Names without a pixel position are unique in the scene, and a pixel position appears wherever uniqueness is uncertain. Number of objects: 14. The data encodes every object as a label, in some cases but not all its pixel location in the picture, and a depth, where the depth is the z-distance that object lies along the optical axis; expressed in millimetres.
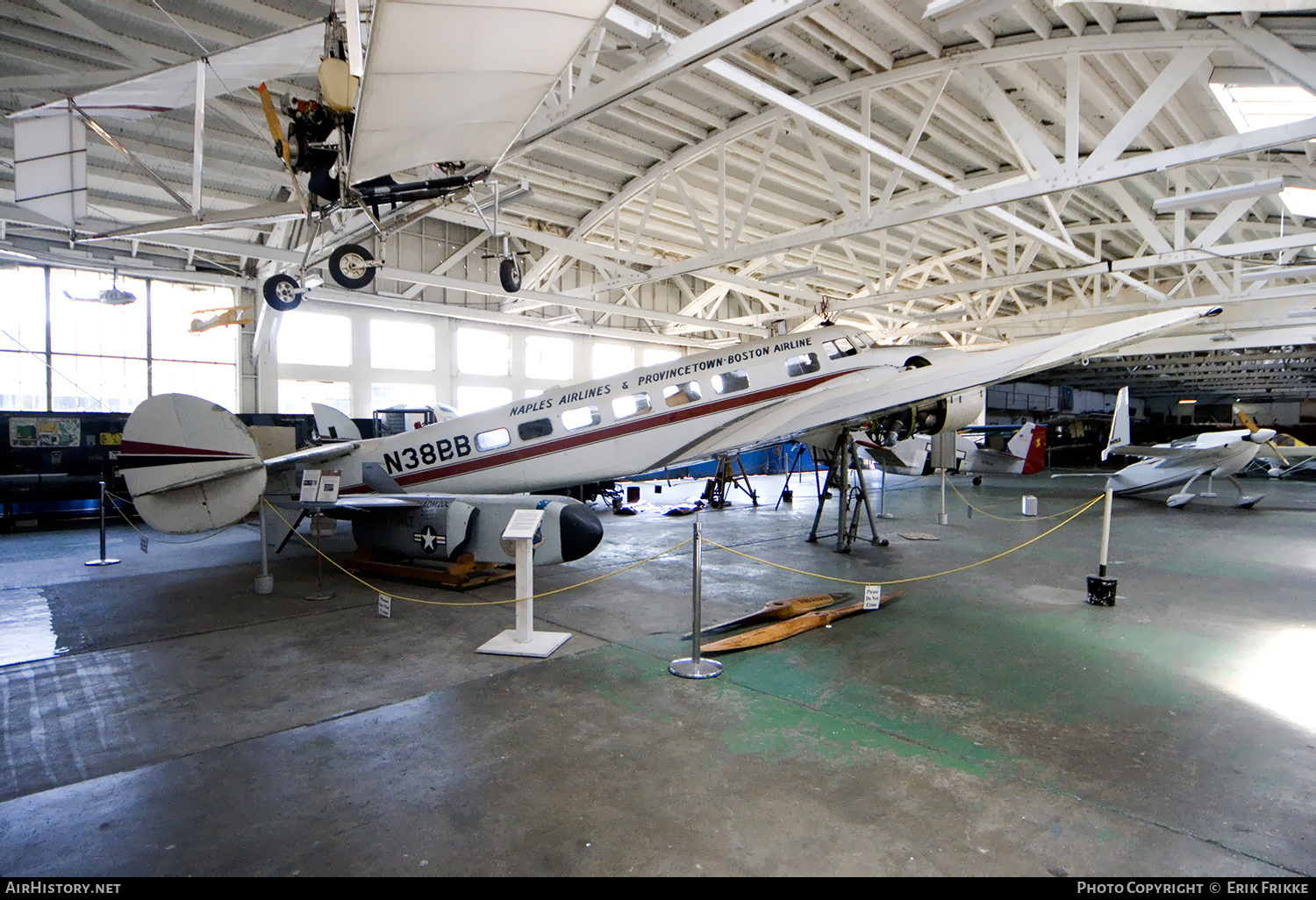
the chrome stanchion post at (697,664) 5602
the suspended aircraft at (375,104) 4609
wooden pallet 8797
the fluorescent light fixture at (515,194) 10578
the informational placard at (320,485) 8242
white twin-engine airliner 9234
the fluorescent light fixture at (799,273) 16438
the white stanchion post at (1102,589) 7906
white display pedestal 6129
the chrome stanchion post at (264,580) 8648
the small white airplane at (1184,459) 17828
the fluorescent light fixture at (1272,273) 17641
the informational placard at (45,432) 15297
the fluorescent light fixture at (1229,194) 10594
